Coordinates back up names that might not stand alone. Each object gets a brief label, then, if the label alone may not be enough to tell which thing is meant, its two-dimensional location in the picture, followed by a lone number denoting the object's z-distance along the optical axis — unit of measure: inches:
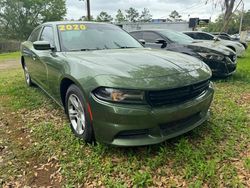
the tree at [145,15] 3075.3
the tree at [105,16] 2299.4
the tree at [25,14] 1205.3
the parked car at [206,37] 340.1
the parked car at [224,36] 442.1
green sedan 72.1
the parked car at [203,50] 174.3
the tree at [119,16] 2363.1
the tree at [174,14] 3100.9
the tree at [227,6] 425.8
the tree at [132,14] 2971.7
